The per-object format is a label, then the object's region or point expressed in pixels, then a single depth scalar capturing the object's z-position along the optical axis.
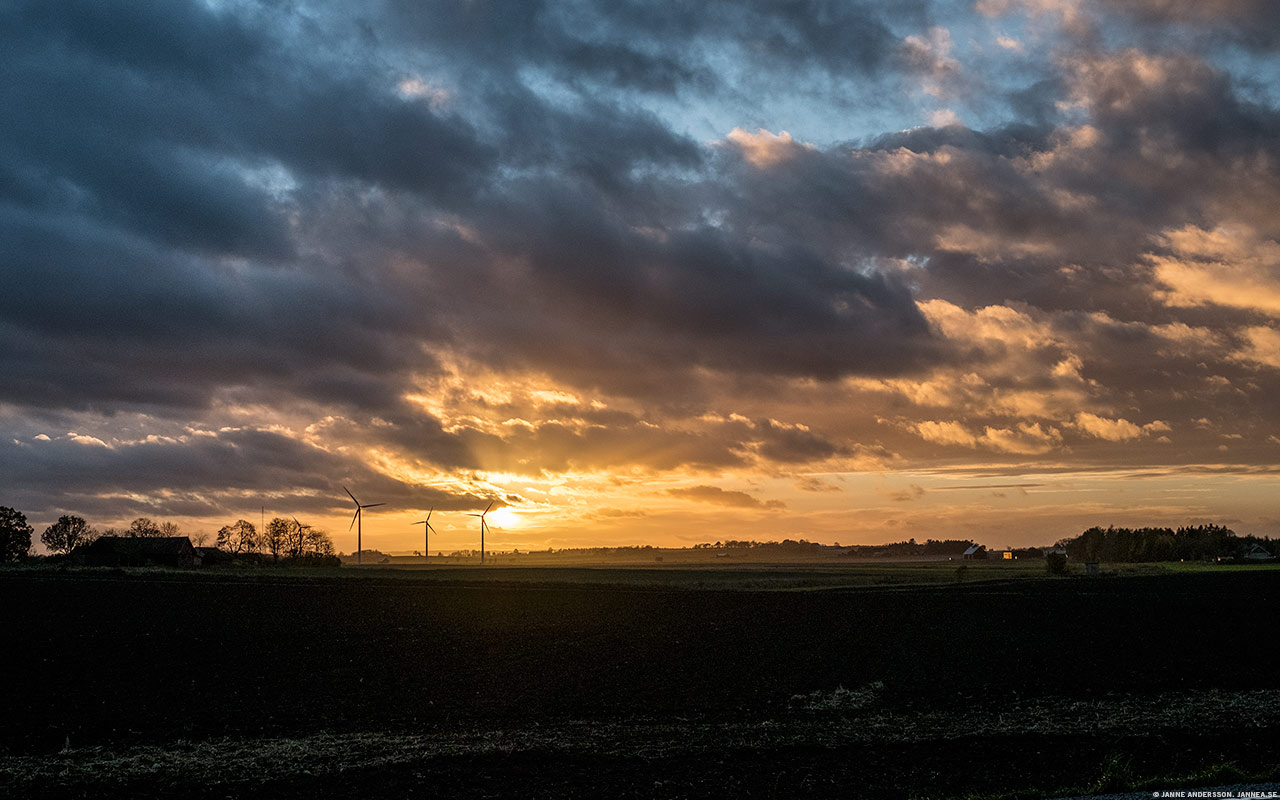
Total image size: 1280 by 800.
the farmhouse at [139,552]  173.88
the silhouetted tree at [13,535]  186.50
